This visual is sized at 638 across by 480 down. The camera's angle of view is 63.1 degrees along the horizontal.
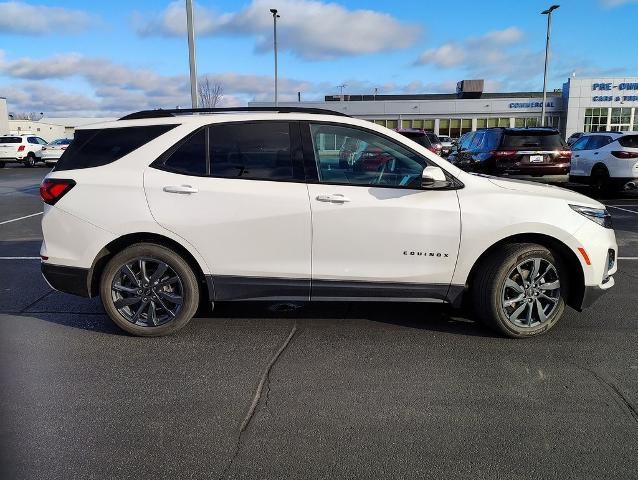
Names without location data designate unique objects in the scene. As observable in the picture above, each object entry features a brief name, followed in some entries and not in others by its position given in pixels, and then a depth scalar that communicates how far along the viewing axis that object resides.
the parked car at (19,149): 29.33
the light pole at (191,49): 9.77
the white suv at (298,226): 4.14
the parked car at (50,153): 28.80
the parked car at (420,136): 15.25
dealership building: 48.78
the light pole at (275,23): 33.62
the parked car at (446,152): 19.85
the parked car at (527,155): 12.19
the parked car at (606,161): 12.54
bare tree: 48.03
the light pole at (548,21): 32.22
